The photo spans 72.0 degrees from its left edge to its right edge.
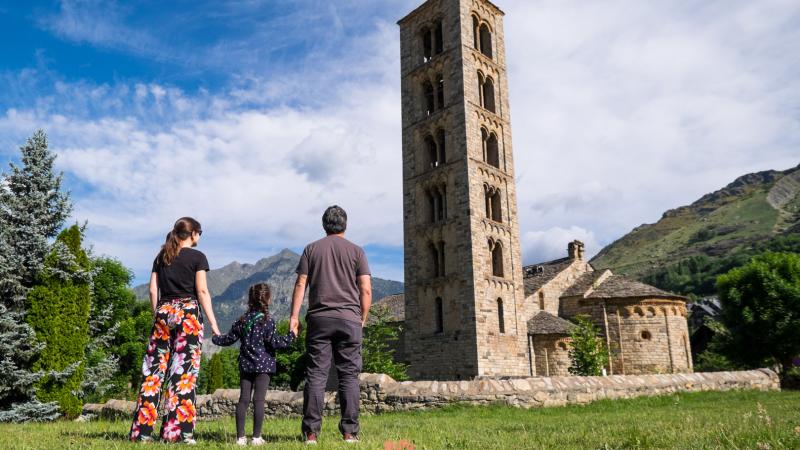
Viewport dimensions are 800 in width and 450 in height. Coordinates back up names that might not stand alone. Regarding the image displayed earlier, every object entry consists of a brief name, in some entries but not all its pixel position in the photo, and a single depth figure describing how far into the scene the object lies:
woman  6.09
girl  6.73
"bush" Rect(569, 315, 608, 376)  26.45
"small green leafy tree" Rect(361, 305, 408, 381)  30.17
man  5.95
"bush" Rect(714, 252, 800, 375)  29.75
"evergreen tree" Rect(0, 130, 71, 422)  13.84
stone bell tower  31.16
